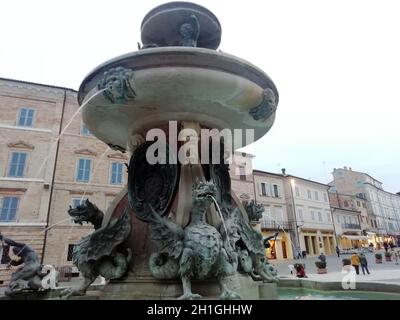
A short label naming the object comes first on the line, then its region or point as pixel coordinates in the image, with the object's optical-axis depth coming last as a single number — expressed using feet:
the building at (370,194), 180.24
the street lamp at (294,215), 112.33
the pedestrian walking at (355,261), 39.40
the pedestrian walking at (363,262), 38.74
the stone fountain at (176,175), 10.24
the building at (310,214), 116.47
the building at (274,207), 103.84
